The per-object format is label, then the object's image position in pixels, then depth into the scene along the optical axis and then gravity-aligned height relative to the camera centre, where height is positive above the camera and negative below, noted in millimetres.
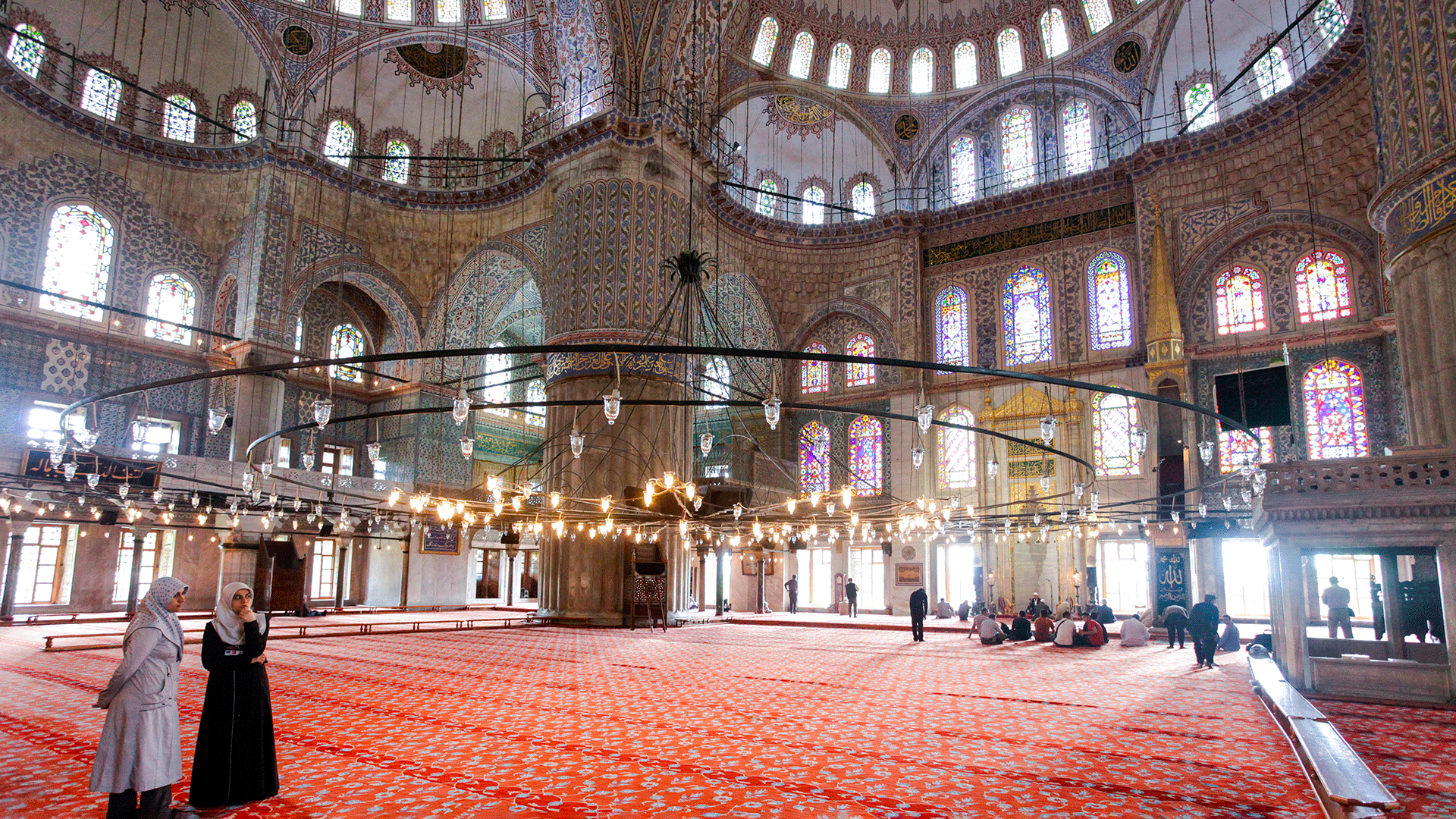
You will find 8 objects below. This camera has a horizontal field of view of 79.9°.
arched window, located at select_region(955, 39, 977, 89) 18234 +10144
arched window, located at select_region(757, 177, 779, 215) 19047 +7658
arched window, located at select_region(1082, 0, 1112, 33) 16578 +10251
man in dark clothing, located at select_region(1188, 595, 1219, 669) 8688 -747
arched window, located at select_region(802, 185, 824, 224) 19219 +7528
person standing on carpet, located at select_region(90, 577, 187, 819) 3064 -632
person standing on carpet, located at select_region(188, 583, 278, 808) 3387 -659
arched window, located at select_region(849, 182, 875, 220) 19031 +7699
